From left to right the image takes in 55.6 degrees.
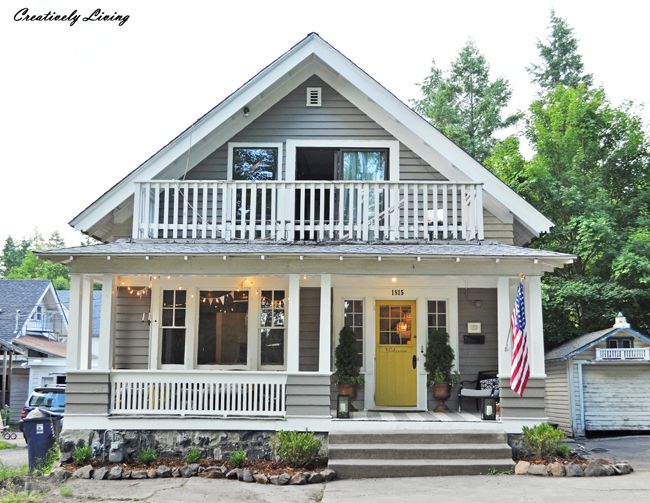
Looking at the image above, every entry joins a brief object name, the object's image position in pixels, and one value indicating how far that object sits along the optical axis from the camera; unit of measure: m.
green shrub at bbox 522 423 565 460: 8.30
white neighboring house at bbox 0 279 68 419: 23.03
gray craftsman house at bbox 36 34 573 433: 8.93
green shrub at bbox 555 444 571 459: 8.34
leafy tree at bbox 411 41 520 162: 26.16
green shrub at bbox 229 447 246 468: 8.41
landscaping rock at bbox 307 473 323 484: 7.69
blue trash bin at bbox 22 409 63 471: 9.08
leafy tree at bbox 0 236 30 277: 60.88
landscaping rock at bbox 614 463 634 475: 7.88
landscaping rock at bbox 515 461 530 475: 7.95
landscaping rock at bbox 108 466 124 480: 8.02
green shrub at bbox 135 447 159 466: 8.60
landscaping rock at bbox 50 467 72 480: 8.05
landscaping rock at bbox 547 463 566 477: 7.77
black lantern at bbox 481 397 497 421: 9.05
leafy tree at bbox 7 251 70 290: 49.12
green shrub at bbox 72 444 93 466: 8.59
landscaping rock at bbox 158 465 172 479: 8.03
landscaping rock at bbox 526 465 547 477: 7.85
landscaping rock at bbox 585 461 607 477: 7.77
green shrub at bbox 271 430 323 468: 8.17
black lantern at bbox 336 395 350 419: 9.10
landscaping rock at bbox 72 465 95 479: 8.09
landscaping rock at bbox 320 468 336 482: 7.82
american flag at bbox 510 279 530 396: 8.50
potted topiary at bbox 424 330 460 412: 10.51
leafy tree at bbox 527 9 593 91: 22.53
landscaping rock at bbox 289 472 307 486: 7.63
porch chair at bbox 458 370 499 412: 10.03
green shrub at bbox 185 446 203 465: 8.55
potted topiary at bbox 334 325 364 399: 10.47
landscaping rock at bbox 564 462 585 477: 7.75
